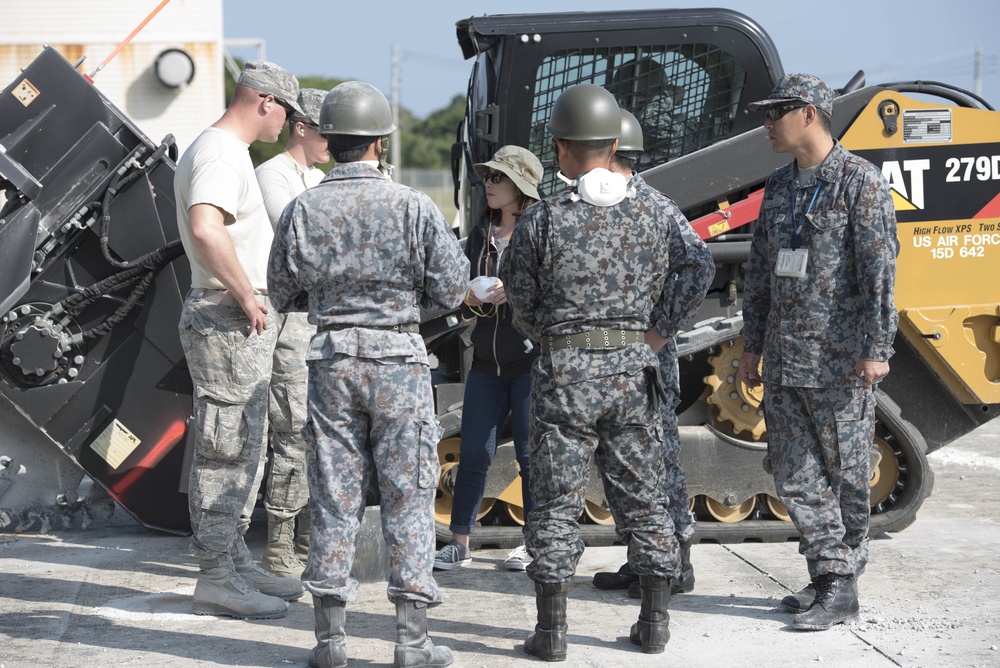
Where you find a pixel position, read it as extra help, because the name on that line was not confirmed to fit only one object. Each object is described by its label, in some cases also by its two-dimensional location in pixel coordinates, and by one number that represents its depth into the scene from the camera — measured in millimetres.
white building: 16562
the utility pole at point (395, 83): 53131
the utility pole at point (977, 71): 54281
